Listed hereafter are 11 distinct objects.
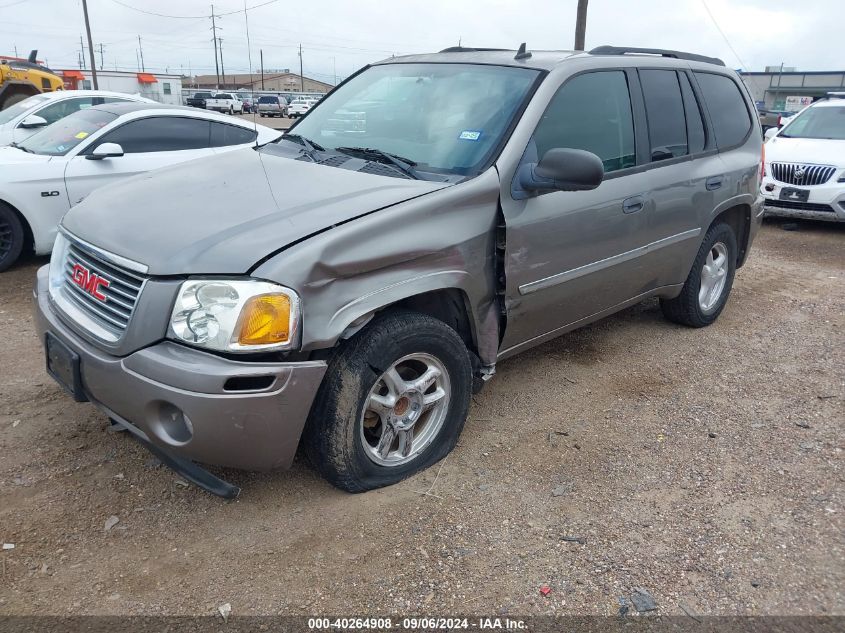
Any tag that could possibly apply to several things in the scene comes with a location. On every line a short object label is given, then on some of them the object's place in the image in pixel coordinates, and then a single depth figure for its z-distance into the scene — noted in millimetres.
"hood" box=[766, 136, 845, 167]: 8648
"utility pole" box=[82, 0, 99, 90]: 39247
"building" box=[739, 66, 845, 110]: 45594
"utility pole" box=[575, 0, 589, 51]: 13844
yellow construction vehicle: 17469
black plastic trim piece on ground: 2633
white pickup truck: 43312
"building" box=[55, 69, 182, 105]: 43594
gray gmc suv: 2441
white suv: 8516
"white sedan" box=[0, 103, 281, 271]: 6043
